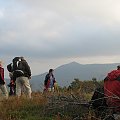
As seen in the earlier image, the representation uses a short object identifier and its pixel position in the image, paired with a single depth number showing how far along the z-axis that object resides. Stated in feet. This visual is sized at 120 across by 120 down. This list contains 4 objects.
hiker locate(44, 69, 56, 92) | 39.53
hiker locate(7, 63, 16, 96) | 38.97
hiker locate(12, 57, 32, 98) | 31.11
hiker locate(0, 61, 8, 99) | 32.37
